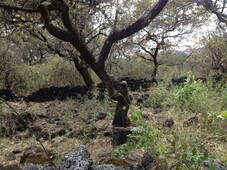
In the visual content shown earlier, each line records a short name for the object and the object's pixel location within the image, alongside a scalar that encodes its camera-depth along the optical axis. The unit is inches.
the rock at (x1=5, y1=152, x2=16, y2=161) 164.5
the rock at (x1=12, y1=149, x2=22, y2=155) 173.4
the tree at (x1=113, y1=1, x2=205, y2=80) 393.4
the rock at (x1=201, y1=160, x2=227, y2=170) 92.1
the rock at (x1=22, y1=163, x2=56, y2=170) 103.2
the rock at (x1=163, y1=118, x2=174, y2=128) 173.6
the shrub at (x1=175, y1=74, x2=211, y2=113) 195.0
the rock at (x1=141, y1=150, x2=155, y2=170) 105.3
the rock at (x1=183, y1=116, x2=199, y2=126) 176.1
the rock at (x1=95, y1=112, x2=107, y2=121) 225.9
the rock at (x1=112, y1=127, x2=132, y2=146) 161.2
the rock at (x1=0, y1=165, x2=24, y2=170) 103.0
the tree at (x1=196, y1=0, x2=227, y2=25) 285.3
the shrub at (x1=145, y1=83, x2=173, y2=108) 253.1
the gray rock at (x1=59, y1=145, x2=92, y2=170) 97.2
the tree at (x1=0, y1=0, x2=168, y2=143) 168.5
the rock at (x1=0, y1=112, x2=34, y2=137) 218.8
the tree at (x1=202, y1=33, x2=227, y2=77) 425.0
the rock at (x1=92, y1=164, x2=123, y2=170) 99.6
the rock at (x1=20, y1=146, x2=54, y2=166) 112.0
